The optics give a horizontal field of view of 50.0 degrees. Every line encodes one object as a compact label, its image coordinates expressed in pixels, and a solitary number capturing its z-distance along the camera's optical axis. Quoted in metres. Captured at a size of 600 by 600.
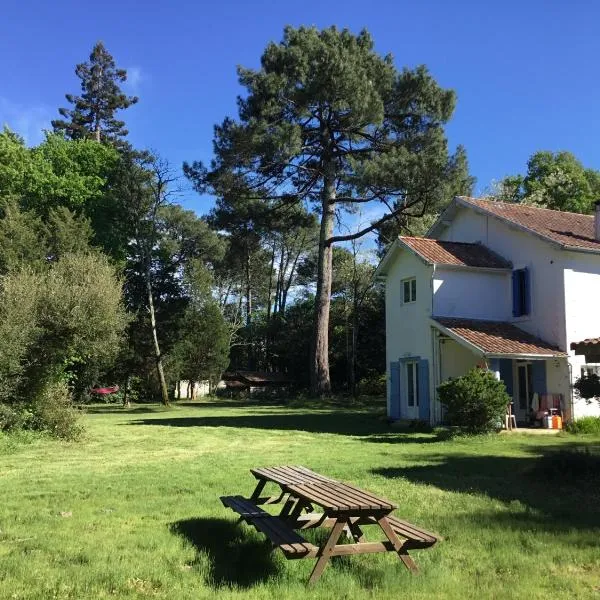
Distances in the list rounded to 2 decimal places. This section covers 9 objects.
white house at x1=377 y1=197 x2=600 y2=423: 21.00
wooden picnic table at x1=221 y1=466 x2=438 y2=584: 5.17
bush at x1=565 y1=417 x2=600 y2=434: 19.58
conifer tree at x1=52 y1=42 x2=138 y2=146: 53.47
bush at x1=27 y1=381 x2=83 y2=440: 16.83
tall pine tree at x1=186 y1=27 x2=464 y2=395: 30.88
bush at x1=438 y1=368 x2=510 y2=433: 17.75
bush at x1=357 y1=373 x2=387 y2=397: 41.81
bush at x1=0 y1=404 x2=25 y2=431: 16.09
